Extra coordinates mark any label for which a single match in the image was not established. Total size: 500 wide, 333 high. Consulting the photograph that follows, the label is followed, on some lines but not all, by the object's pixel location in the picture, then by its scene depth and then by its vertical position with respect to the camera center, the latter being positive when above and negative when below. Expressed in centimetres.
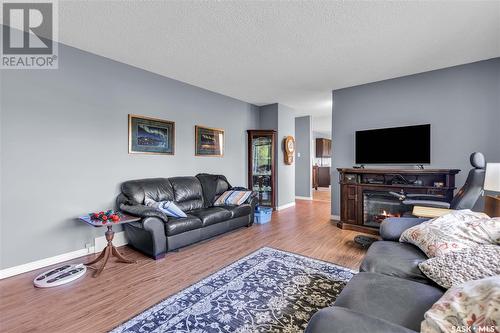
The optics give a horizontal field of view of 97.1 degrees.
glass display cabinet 543 +4
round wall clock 573 +43
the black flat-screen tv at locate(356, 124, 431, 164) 360 +35
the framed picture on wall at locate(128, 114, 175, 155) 337 +49
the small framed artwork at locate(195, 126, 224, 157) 434 +50
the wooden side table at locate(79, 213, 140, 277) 236 -95
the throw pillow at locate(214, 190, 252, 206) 396 -59
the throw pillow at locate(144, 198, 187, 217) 304 -58
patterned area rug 161 -116
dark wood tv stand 332 -39
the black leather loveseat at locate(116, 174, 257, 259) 270 -71
